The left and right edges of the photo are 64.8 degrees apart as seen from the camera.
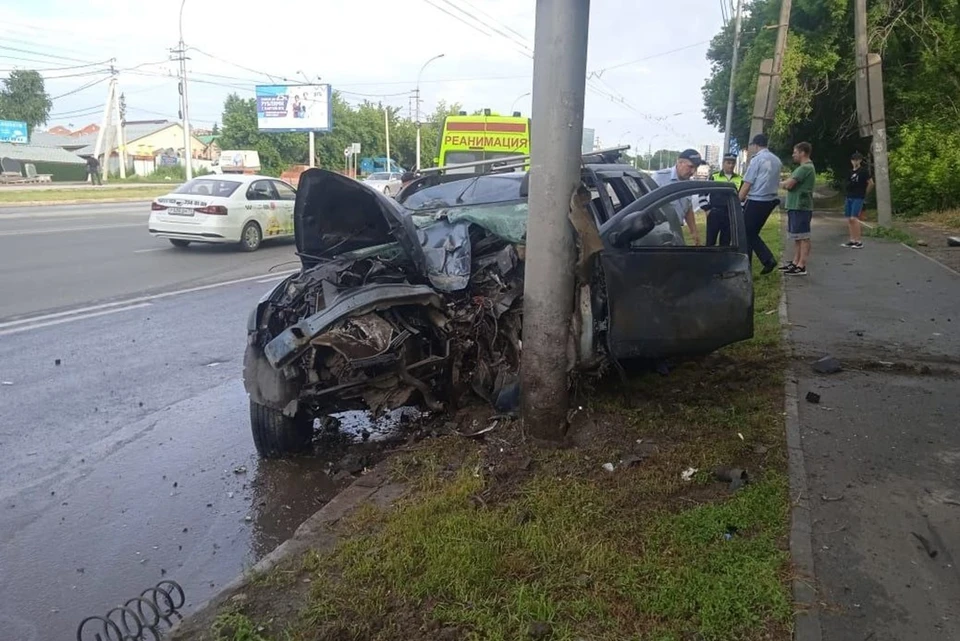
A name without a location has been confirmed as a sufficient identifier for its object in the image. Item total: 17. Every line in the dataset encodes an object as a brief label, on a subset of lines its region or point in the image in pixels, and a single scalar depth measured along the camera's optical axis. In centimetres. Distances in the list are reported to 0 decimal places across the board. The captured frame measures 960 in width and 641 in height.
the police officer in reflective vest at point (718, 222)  577
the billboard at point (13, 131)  6588
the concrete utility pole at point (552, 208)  398
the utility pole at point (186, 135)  3978
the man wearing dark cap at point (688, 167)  945
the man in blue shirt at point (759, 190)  954
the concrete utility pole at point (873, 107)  1586
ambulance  1764
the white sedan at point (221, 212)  1423
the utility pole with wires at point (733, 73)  2961
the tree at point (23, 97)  8150
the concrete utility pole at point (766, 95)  1444
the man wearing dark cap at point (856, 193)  1354
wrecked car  439
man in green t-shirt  982
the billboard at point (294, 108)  4966
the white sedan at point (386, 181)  3459
